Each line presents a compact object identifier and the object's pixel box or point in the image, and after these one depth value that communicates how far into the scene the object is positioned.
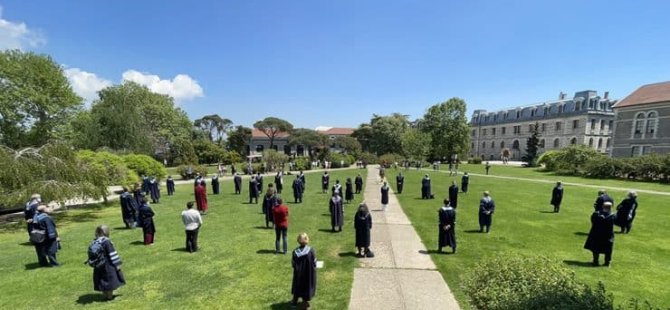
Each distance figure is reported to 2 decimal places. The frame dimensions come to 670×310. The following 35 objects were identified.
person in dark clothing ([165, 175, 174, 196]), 24.08
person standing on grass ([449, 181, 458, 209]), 16.69
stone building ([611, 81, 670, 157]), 41.50
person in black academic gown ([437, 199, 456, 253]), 9.88
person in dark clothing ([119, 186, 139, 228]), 13.34
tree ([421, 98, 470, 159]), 64.88
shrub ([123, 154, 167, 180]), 28.17
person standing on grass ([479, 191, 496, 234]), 12.09
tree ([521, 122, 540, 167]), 51.97
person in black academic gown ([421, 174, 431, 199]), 20.32
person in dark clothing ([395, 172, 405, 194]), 23.28
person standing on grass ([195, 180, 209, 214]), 15.69
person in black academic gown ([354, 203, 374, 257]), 9.45
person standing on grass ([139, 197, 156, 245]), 10.70
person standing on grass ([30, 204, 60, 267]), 8.64
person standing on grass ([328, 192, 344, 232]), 12.32
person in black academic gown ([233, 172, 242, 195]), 23.02
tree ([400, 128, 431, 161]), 58.06
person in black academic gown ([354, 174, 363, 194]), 22.69
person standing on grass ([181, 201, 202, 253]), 9.68
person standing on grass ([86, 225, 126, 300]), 6.52
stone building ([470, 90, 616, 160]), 64.56
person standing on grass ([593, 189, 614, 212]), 12.20
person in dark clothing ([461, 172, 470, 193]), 22.95
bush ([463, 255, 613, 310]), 5.23
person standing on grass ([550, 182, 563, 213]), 16.09
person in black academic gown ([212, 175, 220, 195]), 23.17
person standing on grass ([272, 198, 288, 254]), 9.42
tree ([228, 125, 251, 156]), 81.62
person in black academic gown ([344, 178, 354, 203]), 19.14
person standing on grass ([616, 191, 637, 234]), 12.04
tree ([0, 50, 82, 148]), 30.45
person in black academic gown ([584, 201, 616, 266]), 8.82
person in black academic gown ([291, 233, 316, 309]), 6.45
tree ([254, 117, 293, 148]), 82.56
